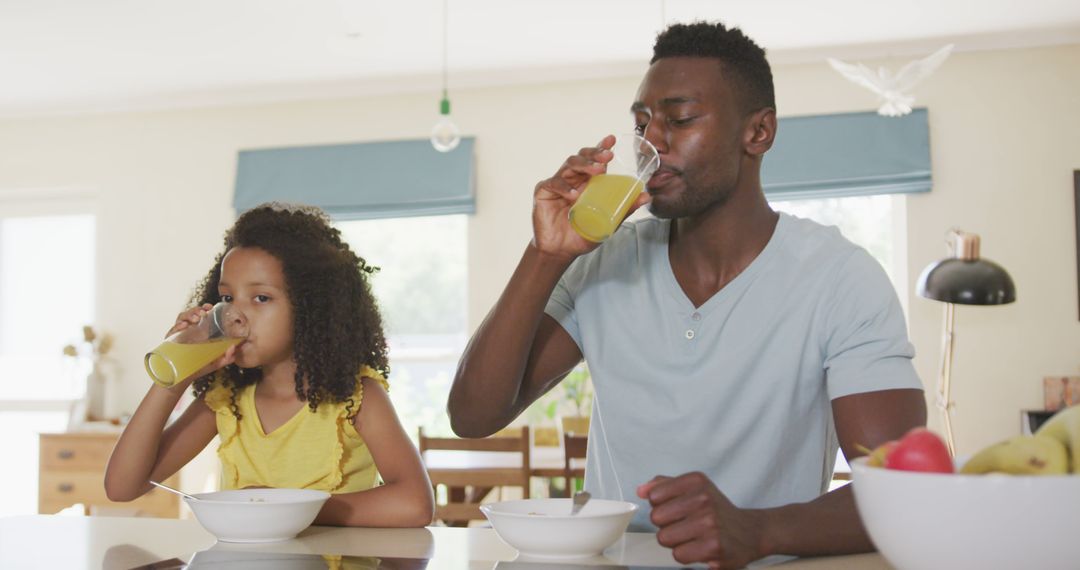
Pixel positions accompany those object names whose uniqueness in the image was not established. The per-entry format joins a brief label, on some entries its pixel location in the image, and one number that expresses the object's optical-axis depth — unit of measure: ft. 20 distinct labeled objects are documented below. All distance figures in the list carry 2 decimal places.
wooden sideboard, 16.06
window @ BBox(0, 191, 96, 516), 18.90
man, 4.25
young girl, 5.01
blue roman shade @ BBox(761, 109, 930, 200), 15.03
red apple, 2.37
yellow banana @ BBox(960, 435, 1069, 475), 2.34
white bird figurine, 12.39
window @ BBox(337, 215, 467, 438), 17.54
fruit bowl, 2.22
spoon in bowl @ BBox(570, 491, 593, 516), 3.59
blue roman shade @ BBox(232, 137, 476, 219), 16.78
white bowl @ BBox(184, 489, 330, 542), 3.68
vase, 17.15
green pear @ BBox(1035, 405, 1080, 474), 2.38
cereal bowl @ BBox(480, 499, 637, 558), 3.31
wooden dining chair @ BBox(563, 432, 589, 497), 11.25
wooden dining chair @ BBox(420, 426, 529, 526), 10.75
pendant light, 12.67
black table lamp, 10.95
